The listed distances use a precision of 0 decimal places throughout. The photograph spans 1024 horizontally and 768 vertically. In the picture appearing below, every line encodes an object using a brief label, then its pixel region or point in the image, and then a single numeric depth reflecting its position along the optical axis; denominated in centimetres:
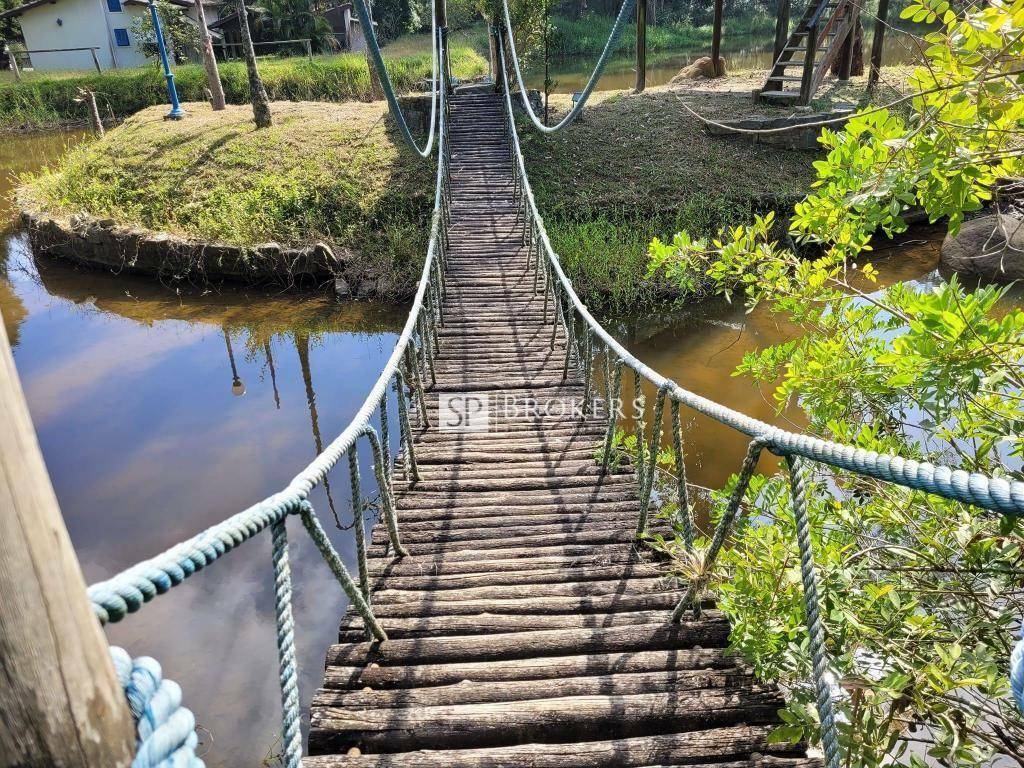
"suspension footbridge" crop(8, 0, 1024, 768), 113
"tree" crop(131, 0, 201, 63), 1544
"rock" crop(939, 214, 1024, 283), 717
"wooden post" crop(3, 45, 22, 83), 1748
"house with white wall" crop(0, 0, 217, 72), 1992
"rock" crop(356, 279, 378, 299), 796
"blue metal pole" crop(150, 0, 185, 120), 1086
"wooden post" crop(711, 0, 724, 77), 1162
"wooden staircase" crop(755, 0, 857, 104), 925
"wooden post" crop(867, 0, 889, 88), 852
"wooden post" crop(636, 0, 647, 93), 1109
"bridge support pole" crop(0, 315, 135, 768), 54
